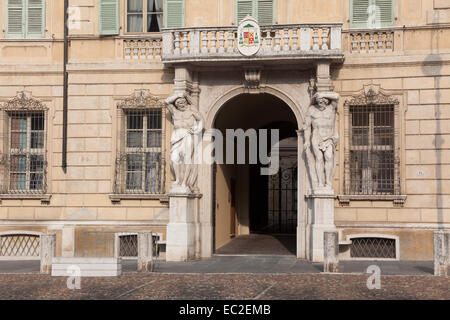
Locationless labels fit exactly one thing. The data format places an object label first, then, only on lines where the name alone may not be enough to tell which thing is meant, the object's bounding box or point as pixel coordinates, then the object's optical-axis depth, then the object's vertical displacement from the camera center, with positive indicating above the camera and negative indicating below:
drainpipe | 19.44 +2.52
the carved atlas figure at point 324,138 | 17.84 +1.16
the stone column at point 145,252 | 15.47 -1.51
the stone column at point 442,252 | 14.65 -1.40
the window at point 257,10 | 19.39 +4.78
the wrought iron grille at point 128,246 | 19.30 -1.71
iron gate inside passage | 27.84 -0.49
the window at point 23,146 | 19.92 +1.05
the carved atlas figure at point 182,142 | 18.36 +1.08
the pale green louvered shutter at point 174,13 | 19.52 +4.70
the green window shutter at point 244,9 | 19.47 +4.81
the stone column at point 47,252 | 15.67 -1.53
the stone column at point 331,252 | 15.16 -1.46
